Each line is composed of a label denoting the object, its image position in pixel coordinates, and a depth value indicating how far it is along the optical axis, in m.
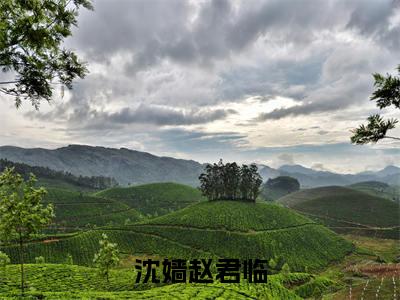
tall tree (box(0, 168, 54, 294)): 28.25
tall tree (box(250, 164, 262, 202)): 178.38
